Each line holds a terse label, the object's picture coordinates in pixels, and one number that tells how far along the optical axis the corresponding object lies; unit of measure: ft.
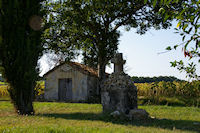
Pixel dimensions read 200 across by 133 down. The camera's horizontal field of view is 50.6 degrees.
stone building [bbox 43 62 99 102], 78.07
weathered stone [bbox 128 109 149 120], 30.32
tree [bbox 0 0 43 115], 35.35
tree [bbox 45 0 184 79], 68.18
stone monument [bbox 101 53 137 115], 34.32
